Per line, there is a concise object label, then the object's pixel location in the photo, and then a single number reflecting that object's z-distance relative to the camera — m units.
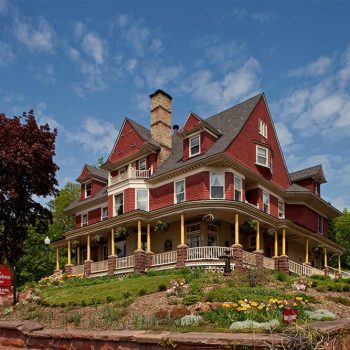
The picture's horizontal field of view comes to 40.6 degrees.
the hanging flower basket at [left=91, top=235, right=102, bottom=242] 34.20
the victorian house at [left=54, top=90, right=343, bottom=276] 28.77
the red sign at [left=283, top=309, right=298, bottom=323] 9.19
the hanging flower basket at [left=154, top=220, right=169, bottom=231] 30.36
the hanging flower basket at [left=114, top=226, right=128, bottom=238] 31.56
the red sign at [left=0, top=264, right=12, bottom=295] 20.20
